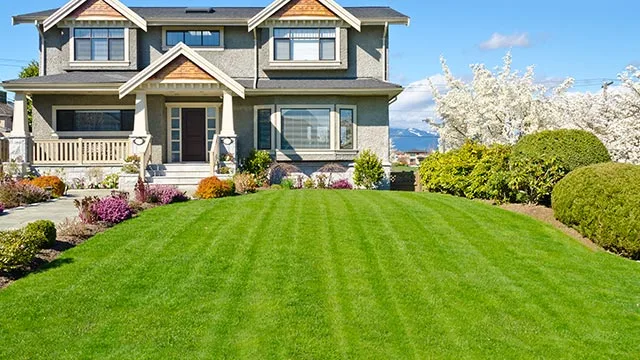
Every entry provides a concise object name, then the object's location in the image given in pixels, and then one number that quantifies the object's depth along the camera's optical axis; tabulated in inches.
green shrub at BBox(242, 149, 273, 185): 866.1
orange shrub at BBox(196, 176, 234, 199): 650.2
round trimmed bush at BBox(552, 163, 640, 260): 453.7
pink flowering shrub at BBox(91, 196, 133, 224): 492.9
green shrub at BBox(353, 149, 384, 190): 878.4
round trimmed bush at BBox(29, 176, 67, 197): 695.7
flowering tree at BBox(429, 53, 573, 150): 963.3
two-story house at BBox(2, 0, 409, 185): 903.1
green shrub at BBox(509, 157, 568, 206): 589.3
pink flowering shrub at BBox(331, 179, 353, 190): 867.4
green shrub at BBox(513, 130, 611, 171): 604.4
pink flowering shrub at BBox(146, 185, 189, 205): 602.2
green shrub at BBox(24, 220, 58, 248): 396.7
